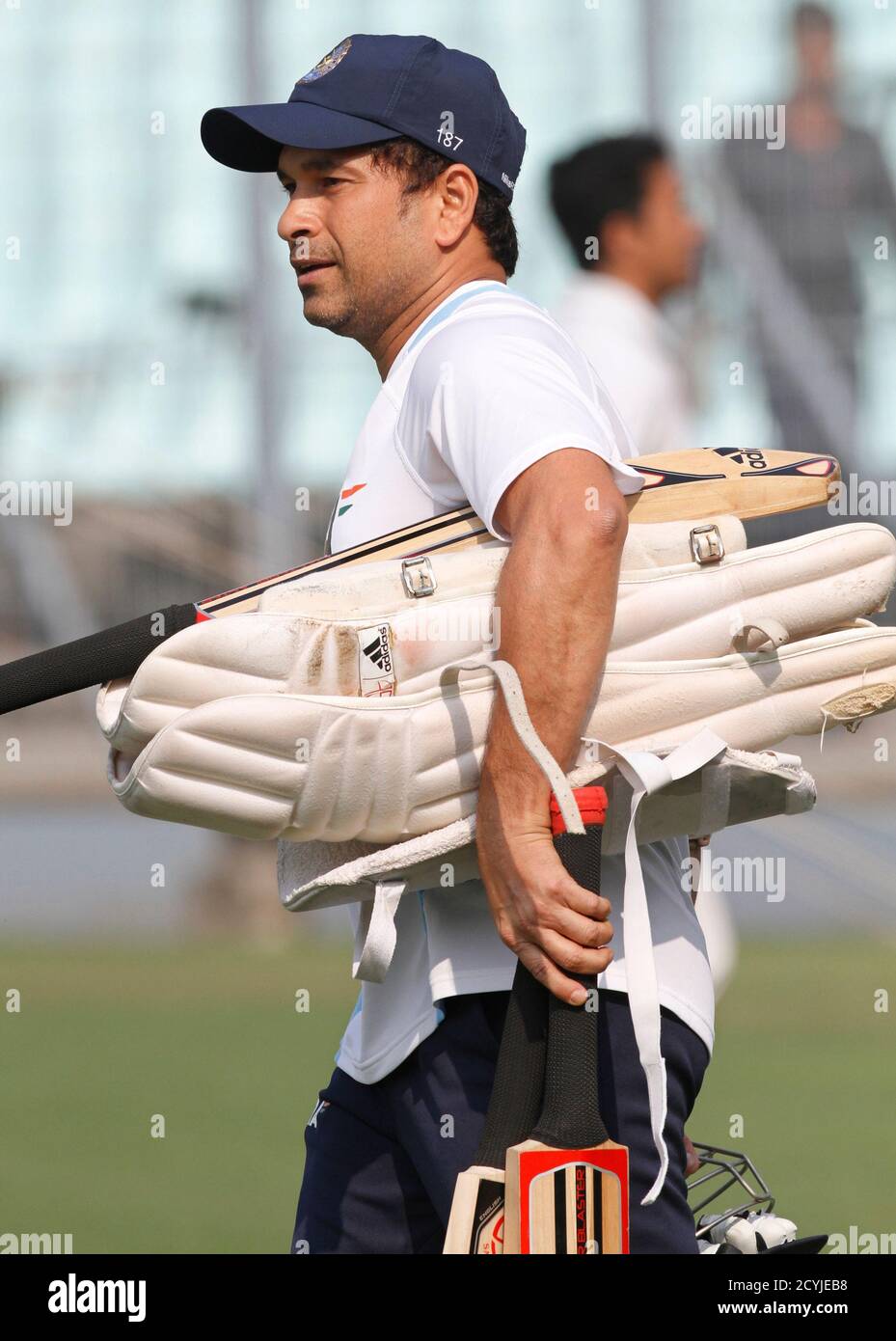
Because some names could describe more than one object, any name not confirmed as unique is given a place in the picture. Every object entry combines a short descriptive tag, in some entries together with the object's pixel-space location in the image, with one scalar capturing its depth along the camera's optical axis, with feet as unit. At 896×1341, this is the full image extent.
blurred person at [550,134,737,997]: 23.12
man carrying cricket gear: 11.60
